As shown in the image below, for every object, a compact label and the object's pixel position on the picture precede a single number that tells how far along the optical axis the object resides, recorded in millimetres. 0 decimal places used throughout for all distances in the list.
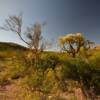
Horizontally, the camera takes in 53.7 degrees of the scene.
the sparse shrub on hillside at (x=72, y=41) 10871
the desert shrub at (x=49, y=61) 7176
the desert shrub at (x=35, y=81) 4637
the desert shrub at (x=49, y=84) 4409
